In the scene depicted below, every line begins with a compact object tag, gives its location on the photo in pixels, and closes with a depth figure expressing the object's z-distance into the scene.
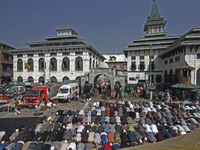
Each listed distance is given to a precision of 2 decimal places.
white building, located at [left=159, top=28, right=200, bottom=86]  20.07
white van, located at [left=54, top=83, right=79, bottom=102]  18.53
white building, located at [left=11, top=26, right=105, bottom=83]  30.55
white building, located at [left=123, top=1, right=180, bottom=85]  32.50
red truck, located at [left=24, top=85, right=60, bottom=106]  16.39
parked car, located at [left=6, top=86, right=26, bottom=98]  22.18
